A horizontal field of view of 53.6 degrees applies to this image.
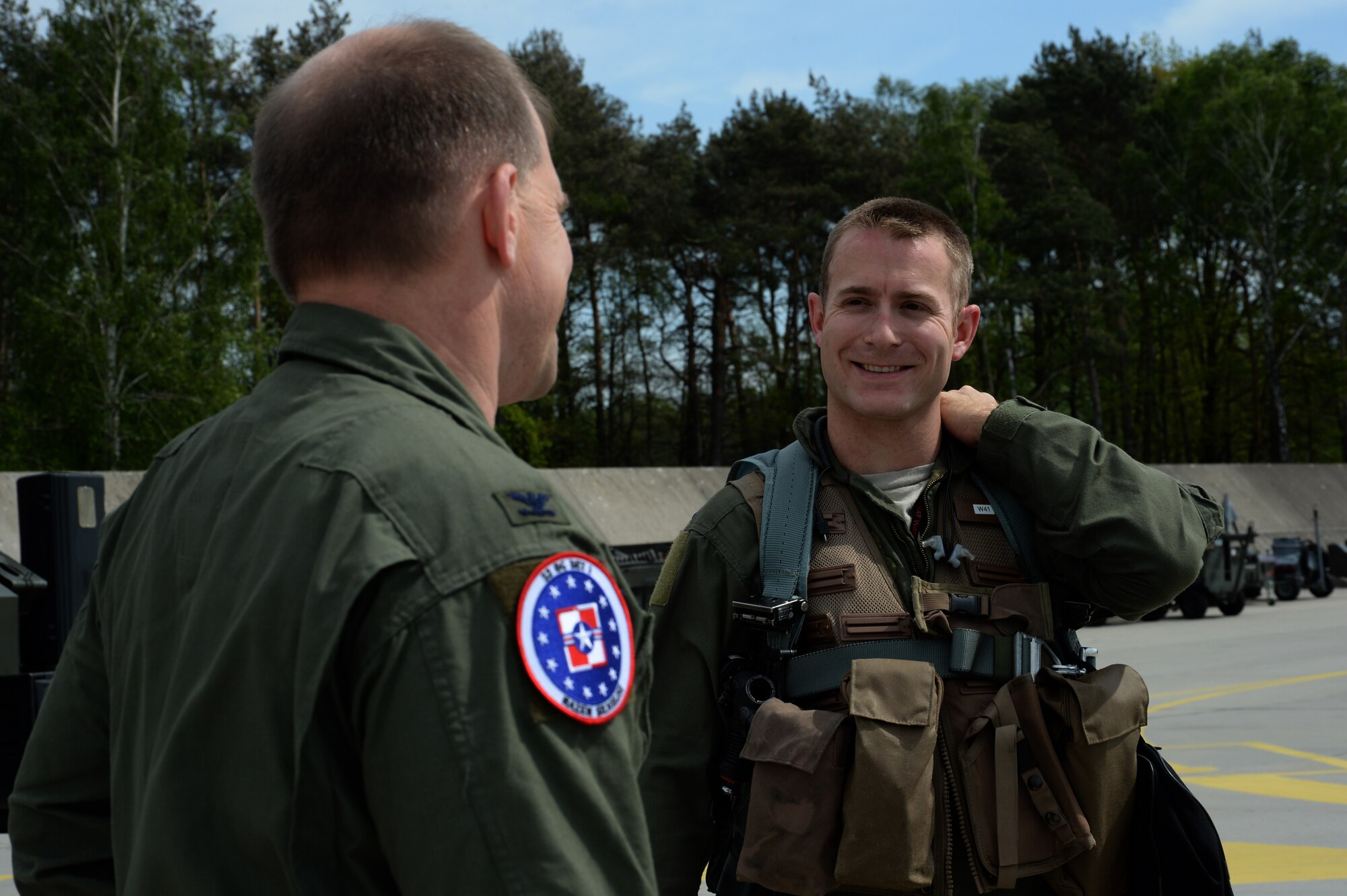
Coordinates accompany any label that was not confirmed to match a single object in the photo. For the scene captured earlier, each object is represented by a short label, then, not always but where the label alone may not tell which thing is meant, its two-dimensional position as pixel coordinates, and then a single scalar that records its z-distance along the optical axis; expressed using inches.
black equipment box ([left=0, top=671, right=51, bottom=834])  258.1
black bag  102.1
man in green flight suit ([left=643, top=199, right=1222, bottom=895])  107.5
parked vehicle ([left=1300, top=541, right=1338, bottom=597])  1046.4
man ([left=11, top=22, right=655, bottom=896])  45.6
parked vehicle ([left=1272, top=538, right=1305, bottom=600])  1038.4
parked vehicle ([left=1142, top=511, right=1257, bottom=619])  888.3
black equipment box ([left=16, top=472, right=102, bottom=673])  267.0
